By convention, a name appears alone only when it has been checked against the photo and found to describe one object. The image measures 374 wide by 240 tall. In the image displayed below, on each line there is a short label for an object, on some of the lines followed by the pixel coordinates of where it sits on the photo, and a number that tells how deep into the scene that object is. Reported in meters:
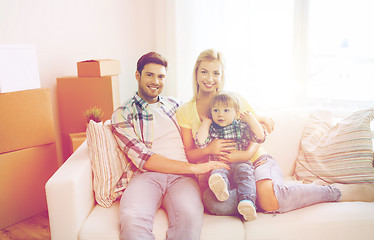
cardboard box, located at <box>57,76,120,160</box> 2.50
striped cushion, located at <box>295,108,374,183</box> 1.79
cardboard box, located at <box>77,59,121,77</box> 2.45
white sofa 1.45
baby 1.65
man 1.45
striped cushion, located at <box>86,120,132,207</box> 1.66
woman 1.60
